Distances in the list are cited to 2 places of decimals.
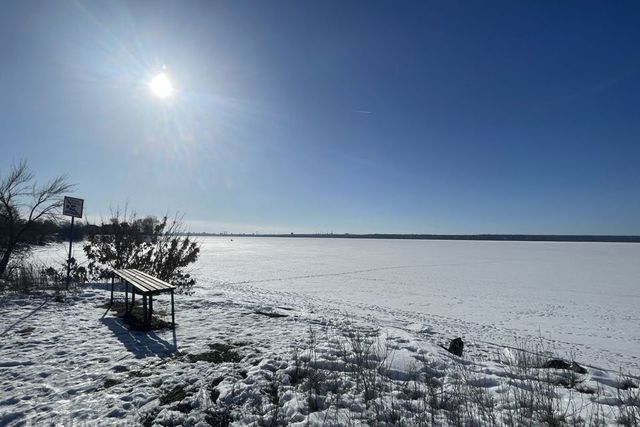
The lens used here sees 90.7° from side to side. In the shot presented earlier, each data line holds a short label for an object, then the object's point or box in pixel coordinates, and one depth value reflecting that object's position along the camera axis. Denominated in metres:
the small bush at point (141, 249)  13.02
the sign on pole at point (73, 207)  8.79
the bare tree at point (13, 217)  12.72
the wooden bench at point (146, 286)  5.50
